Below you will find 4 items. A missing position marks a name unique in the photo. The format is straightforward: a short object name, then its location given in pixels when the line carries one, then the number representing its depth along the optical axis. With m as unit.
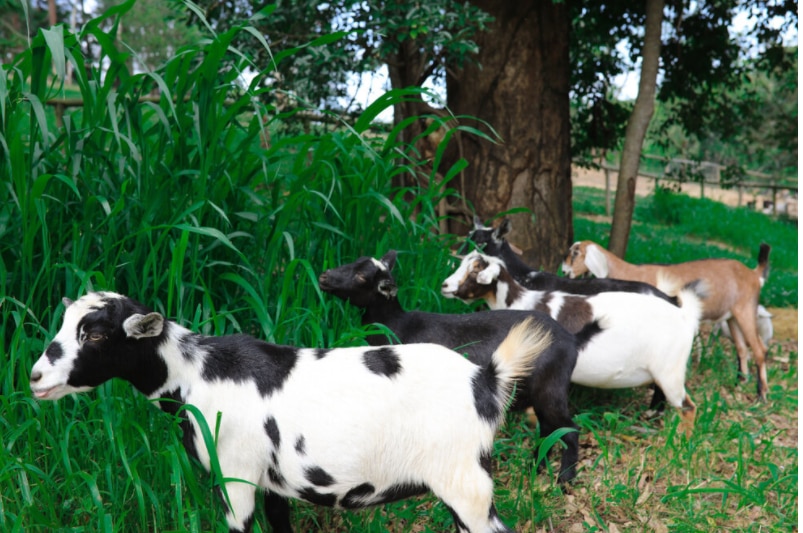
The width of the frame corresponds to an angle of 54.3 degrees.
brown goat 5.59
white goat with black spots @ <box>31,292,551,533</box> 2.45
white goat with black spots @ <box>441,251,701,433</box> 4.07
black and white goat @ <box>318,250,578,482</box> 3.59
